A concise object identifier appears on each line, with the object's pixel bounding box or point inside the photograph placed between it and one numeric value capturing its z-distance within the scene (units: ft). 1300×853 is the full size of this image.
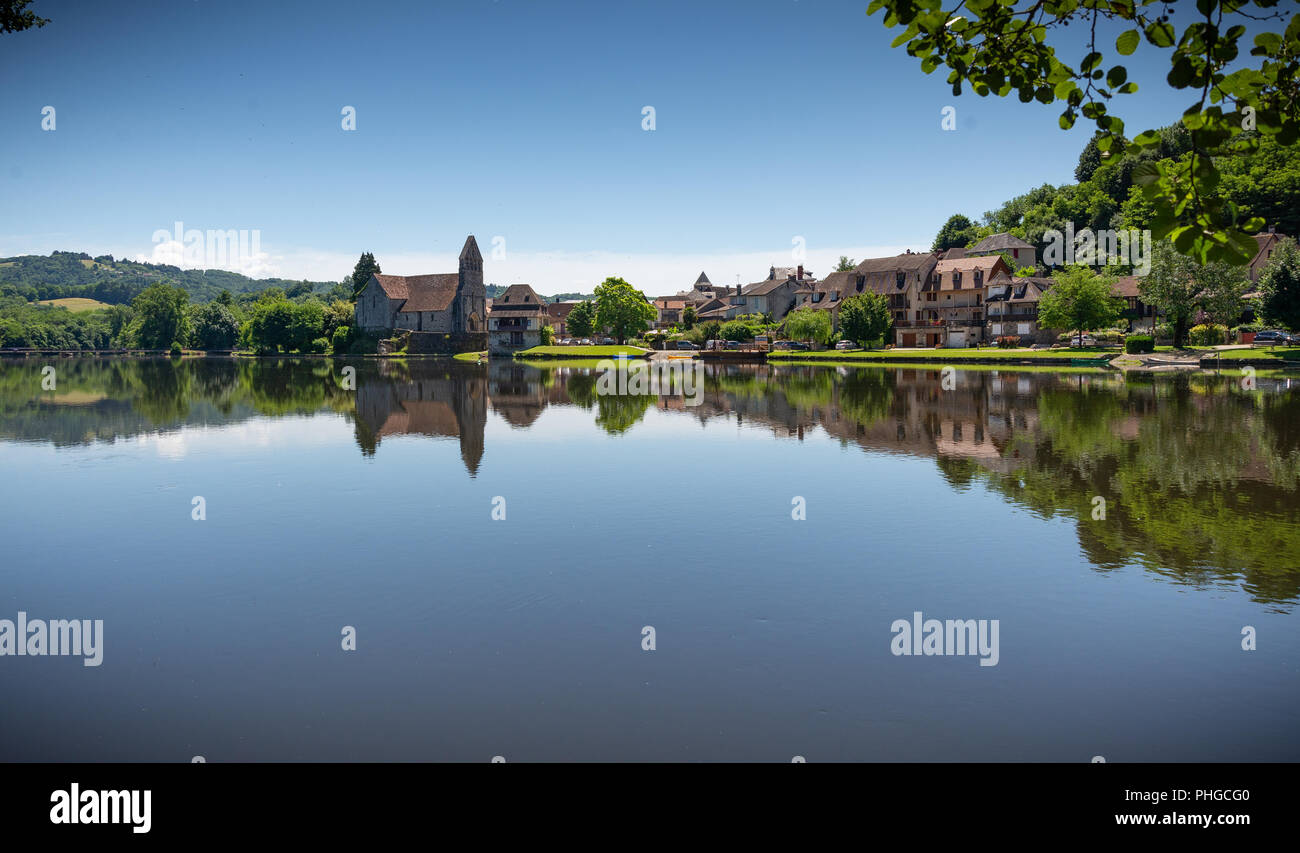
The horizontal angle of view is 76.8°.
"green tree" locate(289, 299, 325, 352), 485.56
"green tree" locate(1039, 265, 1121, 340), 285.84
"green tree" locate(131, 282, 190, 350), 541.75
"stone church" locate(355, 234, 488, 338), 500.33
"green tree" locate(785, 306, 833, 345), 382.22
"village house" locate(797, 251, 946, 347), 401.43
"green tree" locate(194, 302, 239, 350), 531.91
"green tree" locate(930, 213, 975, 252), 590.55
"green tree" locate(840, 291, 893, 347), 355.77
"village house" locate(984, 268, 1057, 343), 356.38
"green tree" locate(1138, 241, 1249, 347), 252.42
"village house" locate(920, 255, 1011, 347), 384.33
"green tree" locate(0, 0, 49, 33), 54.75
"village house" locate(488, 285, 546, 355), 479.00
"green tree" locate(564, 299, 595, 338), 509.35
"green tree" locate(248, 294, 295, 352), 481.05
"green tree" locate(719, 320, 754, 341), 431.43
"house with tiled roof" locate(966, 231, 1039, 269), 462.60
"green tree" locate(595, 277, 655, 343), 447.83
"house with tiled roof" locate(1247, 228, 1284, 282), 334.42
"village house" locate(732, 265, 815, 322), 513.04
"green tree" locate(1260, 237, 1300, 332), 232.32
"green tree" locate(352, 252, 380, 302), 568.00
